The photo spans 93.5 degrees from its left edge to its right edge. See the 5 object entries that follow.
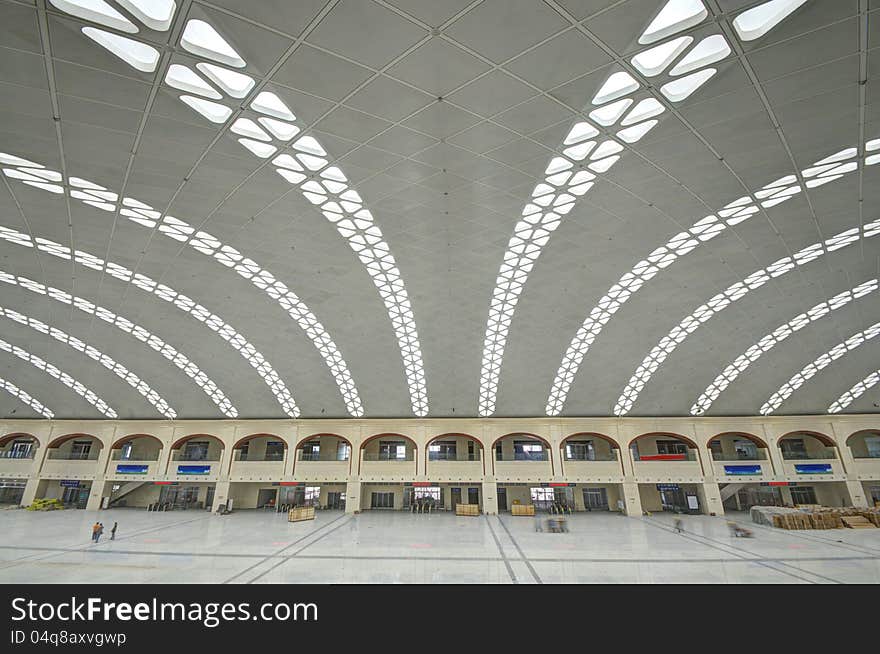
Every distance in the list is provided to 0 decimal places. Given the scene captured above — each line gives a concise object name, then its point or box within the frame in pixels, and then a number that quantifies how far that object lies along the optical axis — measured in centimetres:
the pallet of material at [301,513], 4019
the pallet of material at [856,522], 3528
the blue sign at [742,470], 4731
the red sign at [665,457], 4800
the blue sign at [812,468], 4747
